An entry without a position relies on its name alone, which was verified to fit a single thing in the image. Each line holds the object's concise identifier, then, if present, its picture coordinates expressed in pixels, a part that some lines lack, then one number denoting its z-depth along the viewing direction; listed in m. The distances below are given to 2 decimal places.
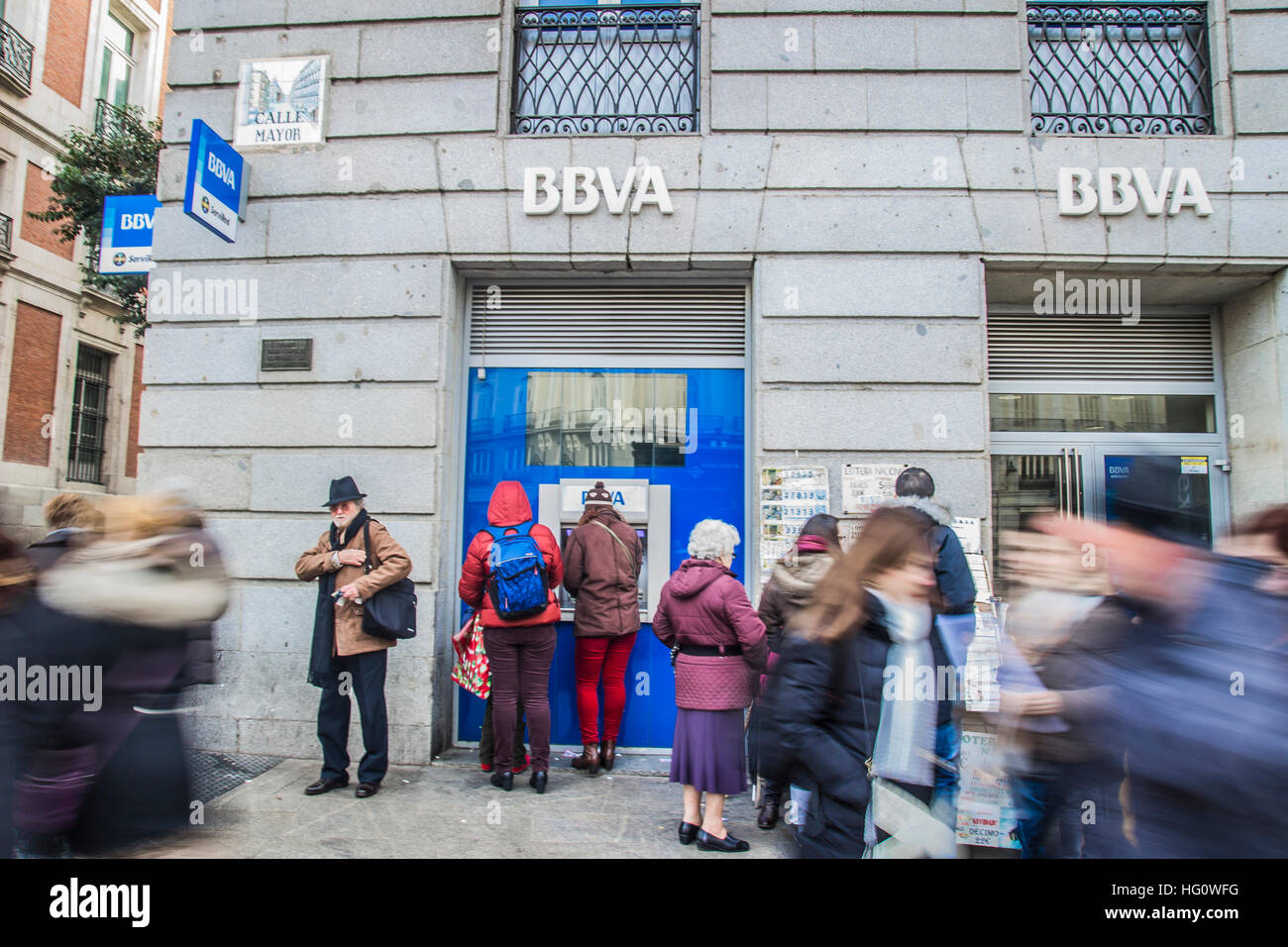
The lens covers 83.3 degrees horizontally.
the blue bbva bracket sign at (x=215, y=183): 5.07
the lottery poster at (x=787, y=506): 5.37
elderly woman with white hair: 3.95
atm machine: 5.71
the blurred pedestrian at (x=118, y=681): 2.33
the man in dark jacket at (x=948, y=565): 4.15
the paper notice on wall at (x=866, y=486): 5.37
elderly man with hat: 4.74
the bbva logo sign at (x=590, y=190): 5.62
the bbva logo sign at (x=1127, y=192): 5.43
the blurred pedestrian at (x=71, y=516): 4.39
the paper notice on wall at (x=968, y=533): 5.18
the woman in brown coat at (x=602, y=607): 5.24
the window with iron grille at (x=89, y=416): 17.64
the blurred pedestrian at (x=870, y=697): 2.59
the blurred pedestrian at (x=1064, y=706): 2.51
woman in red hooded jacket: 4.93
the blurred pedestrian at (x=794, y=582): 4.04
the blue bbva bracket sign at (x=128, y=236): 5.98
